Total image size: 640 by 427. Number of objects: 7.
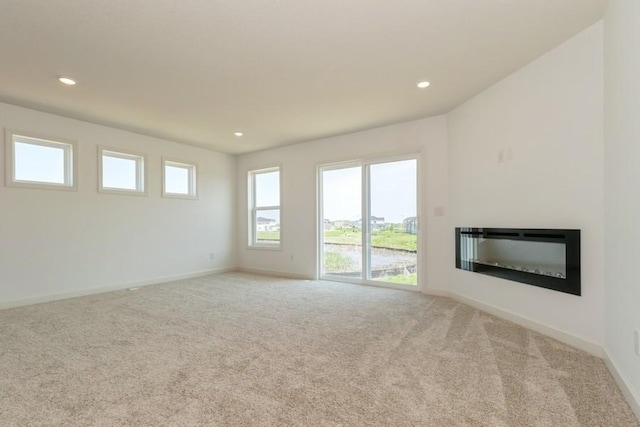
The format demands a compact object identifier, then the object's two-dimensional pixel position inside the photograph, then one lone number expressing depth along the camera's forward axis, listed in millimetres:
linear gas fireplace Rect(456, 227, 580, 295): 2482
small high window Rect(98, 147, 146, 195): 4768
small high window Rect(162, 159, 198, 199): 5572
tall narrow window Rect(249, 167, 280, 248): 6289
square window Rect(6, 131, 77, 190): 3902
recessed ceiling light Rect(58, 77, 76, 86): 3075
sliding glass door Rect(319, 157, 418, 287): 4684
